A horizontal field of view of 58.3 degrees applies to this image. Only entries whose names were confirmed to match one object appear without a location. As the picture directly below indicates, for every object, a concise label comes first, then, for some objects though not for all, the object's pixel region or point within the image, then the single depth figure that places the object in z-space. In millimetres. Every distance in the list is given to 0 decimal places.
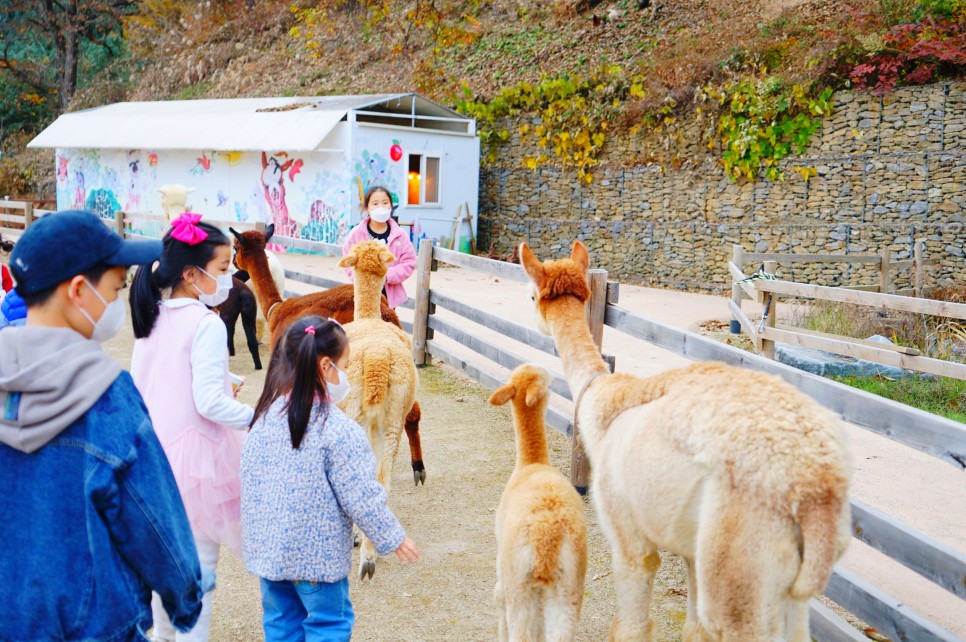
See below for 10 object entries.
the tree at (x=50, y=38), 35094
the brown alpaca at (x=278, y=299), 6719
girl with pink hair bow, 3271
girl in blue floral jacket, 2832
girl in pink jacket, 7113
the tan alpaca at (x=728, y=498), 2488
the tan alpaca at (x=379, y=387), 4695
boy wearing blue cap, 1922
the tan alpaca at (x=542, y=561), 3283
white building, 20047
